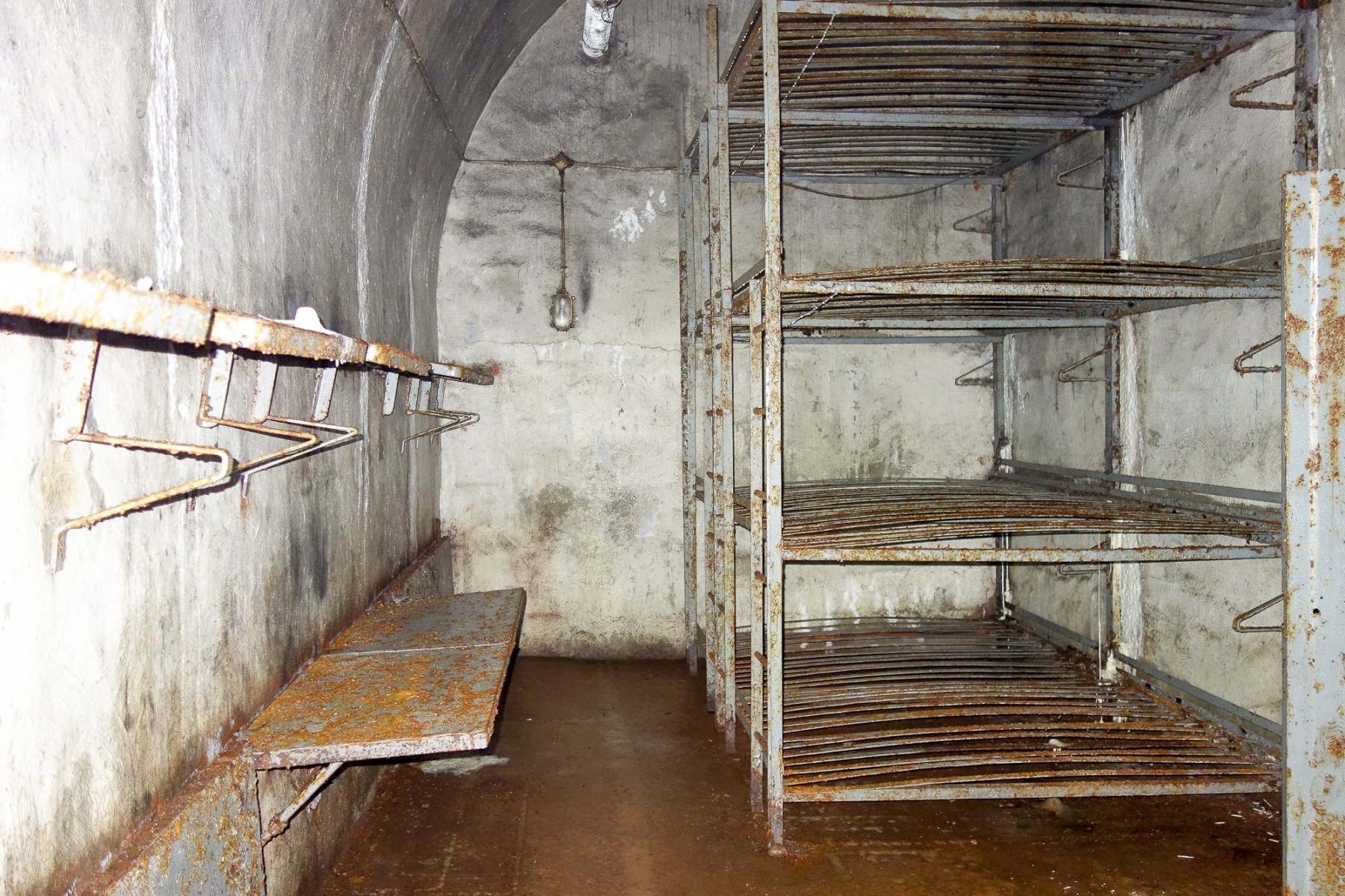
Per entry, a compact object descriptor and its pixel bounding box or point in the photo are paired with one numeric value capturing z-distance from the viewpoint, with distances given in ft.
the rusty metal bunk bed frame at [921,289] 10.88
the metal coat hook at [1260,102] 11.57
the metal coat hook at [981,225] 19.80
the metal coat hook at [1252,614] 11.01
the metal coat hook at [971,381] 20.01
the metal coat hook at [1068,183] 15.90
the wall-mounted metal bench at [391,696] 7.20
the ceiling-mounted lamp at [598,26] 16.87
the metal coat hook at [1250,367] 11.51
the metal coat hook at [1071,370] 15.56
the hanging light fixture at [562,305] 19.19
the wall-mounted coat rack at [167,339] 3.47
